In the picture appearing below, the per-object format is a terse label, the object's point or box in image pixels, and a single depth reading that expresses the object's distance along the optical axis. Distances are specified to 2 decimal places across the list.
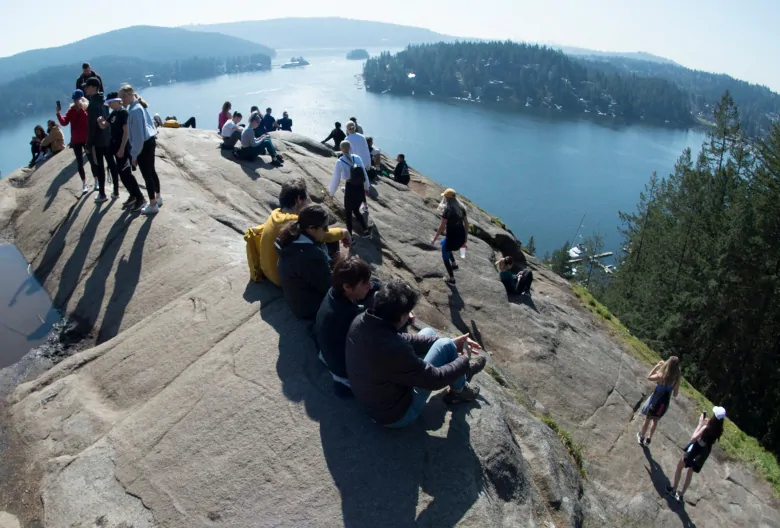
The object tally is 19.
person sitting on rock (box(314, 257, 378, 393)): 4.78
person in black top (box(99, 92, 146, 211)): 9.09
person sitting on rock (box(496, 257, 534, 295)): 13.99
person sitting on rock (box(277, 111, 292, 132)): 23.62
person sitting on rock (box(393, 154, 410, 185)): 19.56
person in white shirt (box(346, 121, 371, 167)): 13.50
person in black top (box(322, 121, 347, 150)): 19.75
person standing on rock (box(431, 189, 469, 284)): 11.48
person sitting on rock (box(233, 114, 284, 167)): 15.05
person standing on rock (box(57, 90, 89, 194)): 10.79
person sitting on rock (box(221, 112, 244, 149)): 15.49
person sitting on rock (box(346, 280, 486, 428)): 4.27
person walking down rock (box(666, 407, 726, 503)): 8.64
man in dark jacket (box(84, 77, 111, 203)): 9.73
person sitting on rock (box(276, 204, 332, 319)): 5.89
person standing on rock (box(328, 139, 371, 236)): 11.67
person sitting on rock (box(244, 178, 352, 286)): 6.58
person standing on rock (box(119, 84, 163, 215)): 9.03
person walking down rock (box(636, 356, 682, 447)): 9.73
